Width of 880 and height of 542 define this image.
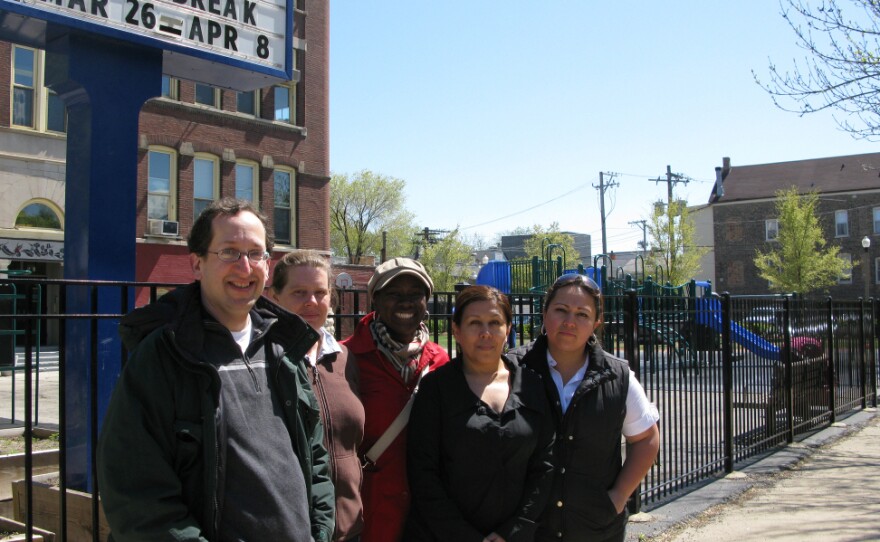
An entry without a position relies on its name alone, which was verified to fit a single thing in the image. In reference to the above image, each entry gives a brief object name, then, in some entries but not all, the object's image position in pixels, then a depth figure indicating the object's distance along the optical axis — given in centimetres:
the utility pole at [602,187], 5253
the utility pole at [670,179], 5675
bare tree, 918
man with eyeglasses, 200
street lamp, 2713
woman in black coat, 293
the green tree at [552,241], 5277
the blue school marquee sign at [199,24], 443
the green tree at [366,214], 5388
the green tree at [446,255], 5319
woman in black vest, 319
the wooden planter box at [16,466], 523
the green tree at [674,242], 4080
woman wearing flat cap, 303
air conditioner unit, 2094
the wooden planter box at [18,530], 383
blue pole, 445
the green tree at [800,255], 4056
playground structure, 661
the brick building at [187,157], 1942
